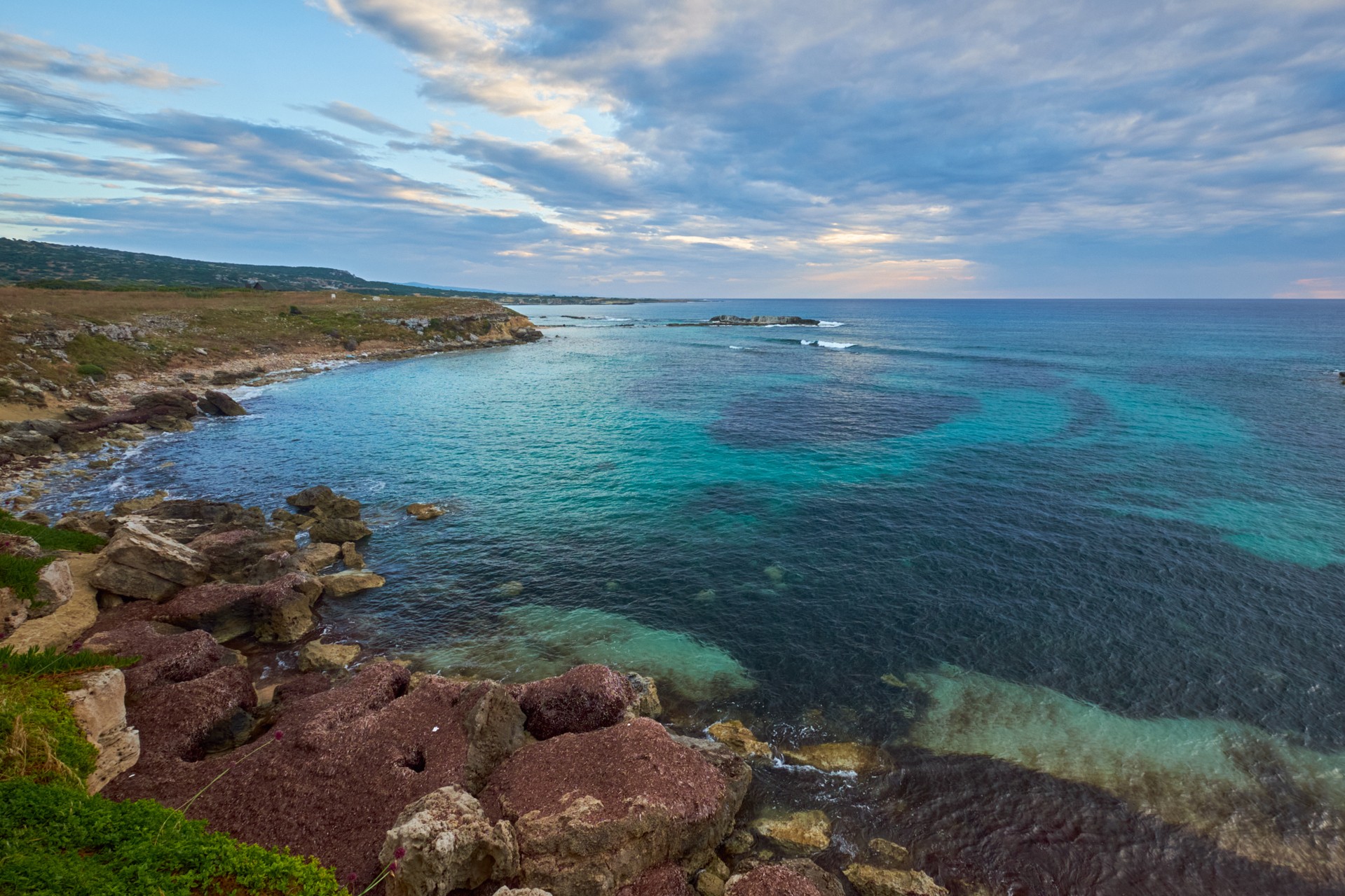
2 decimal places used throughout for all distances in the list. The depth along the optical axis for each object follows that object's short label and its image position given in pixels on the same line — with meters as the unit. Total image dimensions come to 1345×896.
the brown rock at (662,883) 14.07
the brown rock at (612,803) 13.98
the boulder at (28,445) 46.50
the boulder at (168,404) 62.28
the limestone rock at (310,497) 39.41
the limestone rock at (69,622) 21.06
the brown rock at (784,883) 13.58
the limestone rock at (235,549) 29.64
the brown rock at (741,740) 19.42
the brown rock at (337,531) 34.94
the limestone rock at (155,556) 26.08
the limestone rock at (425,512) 39.34
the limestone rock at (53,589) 22.98
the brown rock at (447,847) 12.62
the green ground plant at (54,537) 27.64
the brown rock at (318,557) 31.14
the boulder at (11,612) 21.47
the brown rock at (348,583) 29.56
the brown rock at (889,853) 15.88
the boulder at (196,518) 33.25
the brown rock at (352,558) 32.06
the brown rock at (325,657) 23.50
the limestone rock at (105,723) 15.26
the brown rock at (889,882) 14.91
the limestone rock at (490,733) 16.70
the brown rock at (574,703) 18.67
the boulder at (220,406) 66.38
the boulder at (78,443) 50.31
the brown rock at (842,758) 19.00
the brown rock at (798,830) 16.25
